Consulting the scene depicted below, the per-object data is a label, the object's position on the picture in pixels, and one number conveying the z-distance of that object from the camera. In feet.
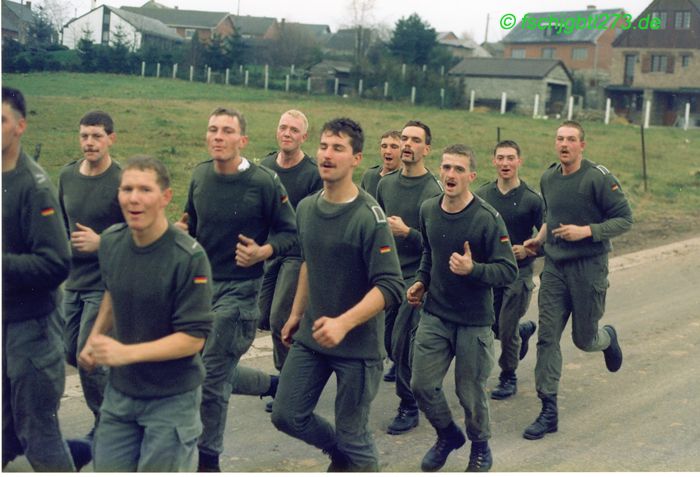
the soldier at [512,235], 28.25
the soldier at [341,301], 18.90
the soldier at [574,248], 25.73
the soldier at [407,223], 25.21
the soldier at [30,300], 16.90
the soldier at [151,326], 15.87
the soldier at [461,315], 21.91
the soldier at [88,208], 22.26
